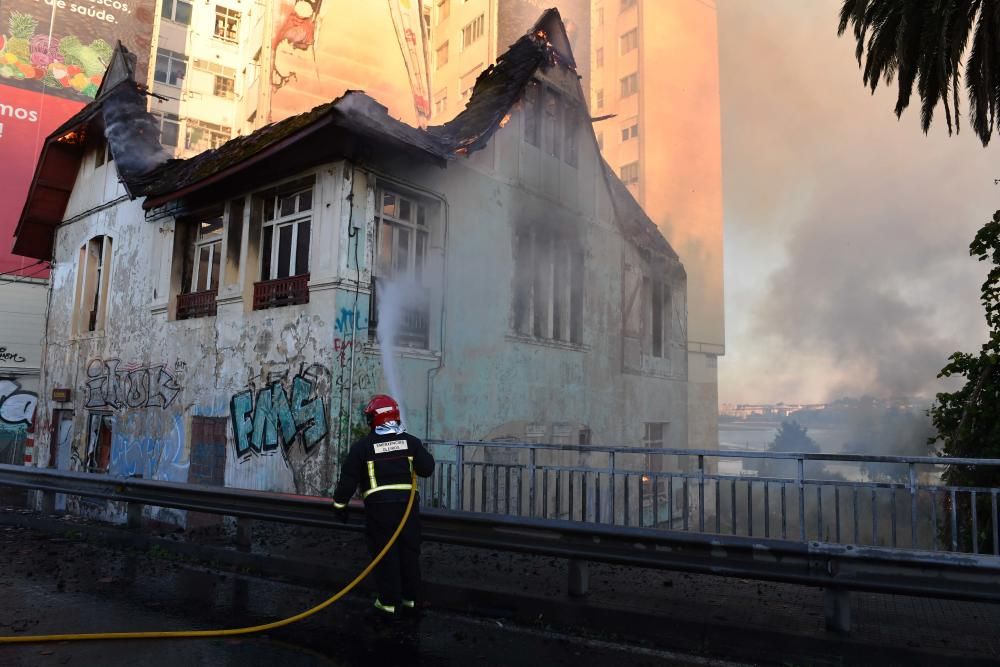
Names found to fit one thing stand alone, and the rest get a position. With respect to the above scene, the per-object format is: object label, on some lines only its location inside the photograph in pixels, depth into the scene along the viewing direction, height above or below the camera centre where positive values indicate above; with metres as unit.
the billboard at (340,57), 28.05 +15.66
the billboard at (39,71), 29.22 +15.39
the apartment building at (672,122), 49.81 +23.36
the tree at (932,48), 10.85 +6.52
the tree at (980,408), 11.84 +0.58
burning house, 10.45 +2.67
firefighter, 4.97 -0.46
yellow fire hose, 4.21 -1.36
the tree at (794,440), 57.44 -0.36
